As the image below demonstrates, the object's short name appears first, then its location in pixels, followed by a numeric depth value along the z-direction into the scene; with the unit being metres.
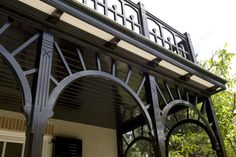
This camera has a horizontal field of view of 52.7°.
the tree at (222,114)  5.44
